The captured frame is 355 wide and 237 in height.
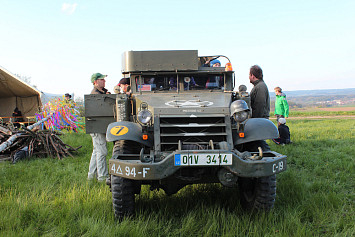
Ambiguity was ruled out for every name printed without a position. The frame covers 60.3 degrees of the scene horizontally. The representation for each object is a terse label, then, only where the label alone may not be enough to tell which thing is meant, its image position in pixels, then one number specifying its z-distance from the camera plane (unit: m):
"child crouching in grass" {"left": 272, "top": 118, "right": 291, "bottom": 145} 8.59
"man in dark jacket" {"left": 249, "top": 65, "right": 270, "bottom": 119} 5.07
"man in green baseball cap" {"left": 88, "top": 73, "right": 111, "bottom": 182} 5.29
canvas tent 13.13
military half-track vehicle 3.17
